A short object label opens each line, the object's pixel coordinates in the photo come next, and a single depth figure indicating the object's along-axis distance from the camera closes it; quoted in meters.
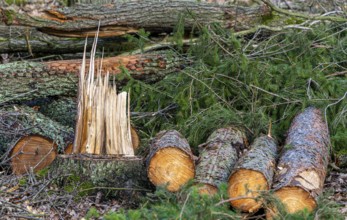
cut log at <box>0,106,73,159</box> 12.92
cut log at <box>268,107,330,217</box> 10.19
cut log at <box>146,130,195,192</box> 10.96
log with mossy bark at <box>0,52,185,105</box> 14.42
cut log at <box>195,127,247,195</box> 10.71
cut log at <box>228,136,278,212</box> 10.19
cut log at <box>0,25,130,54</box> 16.41
